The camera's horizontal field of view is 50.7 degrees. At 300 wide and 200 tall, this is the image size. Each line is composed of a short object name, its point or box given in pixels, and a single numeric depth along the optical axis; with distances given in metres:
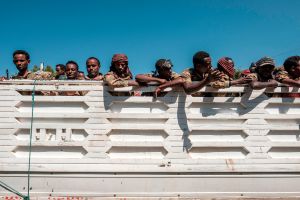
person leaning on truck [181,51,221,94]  3.98
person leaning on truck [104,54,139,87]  4.04
